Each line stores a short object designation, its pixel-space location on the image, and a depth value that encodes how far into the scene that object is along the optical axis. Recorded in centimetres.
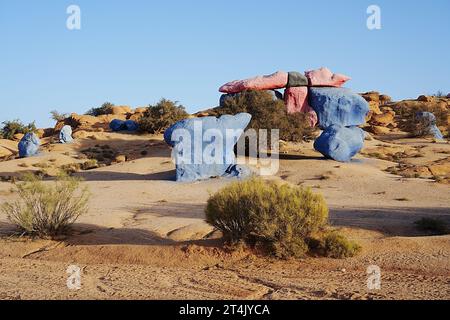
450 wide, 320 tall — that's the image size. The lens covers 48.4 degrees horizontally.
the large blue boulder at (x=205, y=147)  1967
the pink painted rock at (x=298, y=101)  3356
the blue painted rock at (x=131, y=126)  3478
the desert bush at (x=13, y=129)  3775
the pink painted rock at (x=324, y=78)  3428
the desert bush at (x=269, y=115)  2662
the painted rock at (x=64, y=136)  3172
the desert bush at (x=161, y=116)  3247
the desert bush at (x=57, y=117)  4519
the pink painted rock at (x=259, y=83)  3186
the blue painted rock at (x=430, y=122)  3447
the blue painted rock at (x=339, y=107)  3278
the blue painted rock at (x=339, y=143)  2283
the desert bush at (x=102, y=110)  4892
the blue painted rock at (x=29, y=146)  2815
